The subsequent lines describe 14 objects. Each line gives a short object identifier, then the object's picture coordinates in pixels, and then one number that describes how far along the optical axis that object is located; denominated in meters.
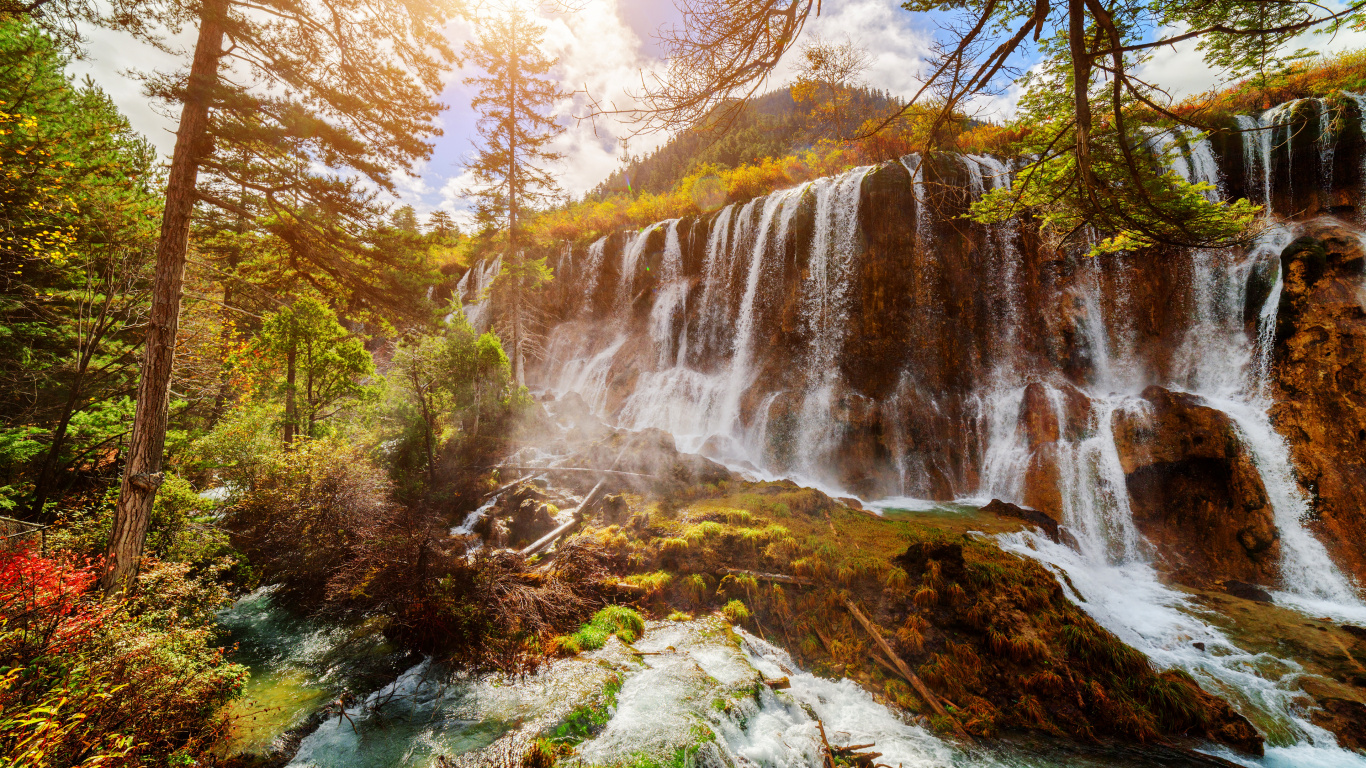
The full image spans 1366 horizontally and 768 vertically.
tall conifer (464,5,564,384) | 16.66
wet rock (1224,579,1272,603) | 7.79
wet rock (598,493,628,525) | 9.90
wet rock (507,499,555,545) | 9.22
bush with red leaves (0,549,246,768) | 2.93
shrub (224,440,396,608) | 7.63
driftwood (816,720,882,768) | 4.24
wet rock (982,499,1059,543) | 9.90
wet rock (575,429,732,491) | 12.02
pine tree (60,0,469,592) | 5.02
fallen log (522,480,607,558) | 8.52
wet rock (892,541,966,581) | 6.66
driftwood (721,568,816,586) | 7.01
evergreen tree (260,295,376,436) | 12.80
